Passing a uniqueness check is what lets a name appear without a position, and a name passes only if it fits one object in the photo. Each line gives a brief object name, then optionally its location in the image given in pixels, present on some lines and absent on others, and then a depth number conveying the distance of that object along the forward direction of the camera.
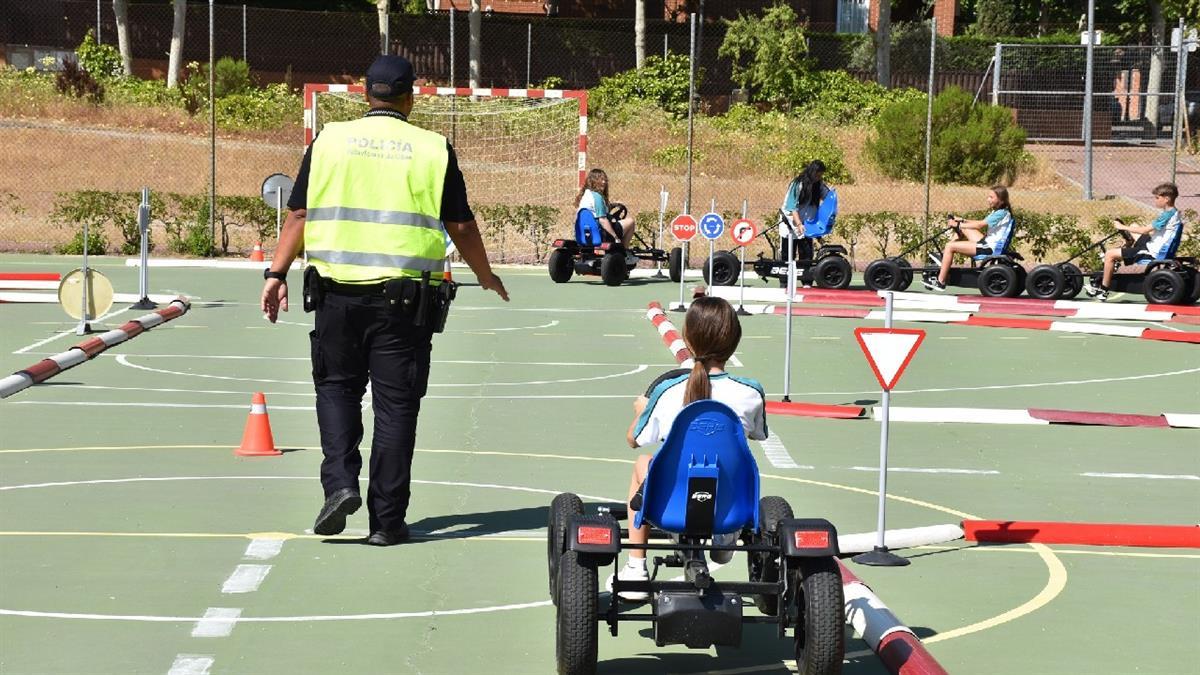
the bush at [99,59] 48.19
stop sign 23.50
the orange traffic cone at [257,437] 11.34
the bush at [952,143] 39.28
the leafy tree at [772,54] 49.38
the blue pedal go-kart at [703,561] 6.26
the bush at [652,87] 45.56
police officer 8.50
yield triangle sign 8.97
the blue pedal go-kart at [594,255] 26.34
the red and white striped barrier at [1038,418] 13.66
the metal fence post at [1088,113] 34.56
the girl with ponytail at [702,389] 6.78
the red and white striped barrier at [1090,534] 9.21
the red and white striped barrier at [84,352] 14.13
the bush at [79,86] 43.72
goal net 35.76
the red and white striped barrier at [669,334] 16.05
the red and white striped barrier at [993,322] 20.31
